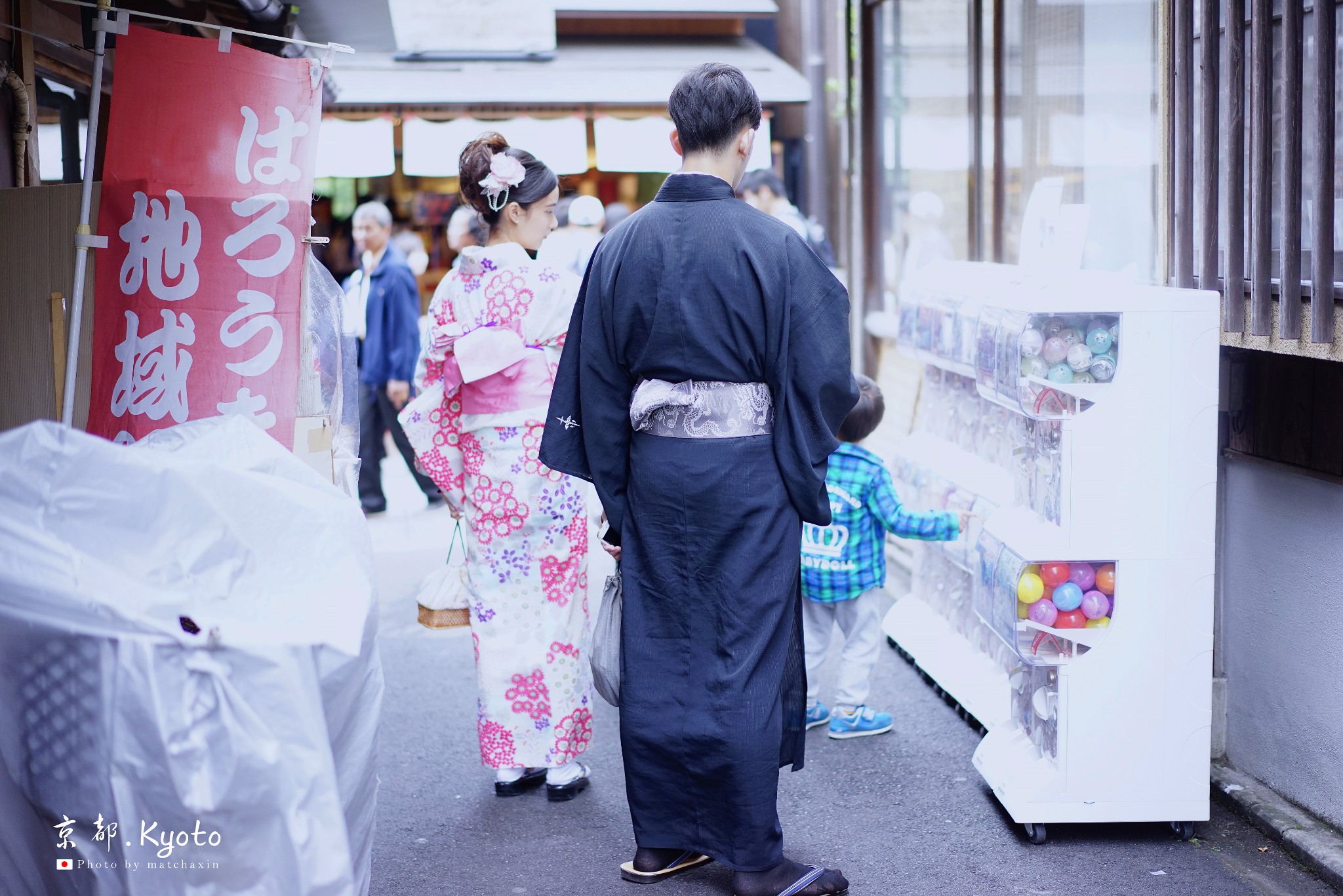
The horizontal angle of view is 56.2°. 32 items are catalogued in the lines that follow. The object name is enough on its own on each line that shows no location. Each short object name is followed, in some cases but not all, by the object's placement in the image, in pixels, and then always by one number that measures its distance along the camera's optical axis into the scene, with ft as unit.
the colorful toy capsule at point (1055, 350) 11.73
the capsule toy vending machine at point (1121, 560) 11.33
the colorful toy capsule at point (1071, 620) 11.68
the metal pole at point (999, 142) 20.88
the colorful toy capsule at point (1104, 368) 11.44
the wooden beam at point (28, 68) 12.47
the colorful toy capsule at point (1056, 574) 11.69
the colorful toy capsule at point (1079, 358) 11.61
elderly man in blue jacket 28.25
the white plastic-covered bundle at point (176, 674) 7.07
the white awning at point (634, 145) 41.52
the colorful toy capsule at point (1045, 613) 11.67
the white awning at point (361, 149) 40.60
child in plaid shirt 14.12
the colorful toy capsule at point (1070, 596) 11.62
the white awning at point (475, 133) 40.65
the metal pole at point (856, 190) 27.55
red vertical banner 10.69
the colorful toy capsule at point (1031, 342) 11.89
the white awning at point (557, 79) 41.86
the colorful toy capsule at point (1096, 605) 11.59
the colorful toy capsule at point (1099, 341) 11.45
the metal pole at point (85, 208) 9.98
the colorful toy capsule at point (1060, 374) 11.73
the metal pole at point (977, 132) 21.74
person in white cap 27.04
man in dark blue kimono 10.48
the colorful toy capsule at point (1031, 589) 11.75
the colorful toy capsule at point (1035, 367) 11.86
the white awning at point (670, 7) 46.39
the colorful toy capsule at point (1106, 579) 11.60
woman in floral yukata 13.12
